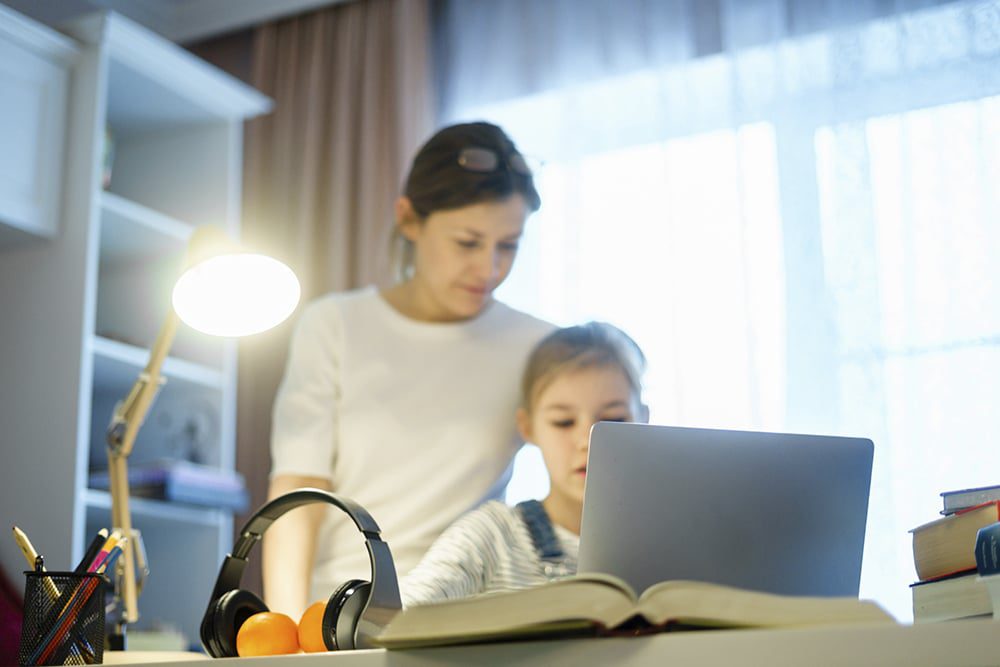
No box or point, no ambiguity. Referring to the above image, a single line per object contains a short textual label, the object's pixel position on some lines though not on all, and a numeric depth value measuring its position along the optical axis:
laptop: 0.87
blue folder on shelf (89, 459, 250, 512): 2.48
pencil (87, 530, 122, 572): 1.05
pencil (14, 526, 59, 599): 1.04
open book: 0.66
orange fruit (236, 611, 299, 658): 0.90
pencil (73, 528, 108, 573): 1.03
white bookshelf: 2.37
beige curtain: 2.95
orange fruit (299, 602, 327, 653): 0.91
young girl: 1.51
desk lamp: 1.39
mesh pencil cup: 0.93
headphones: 0.88
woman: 1.78
